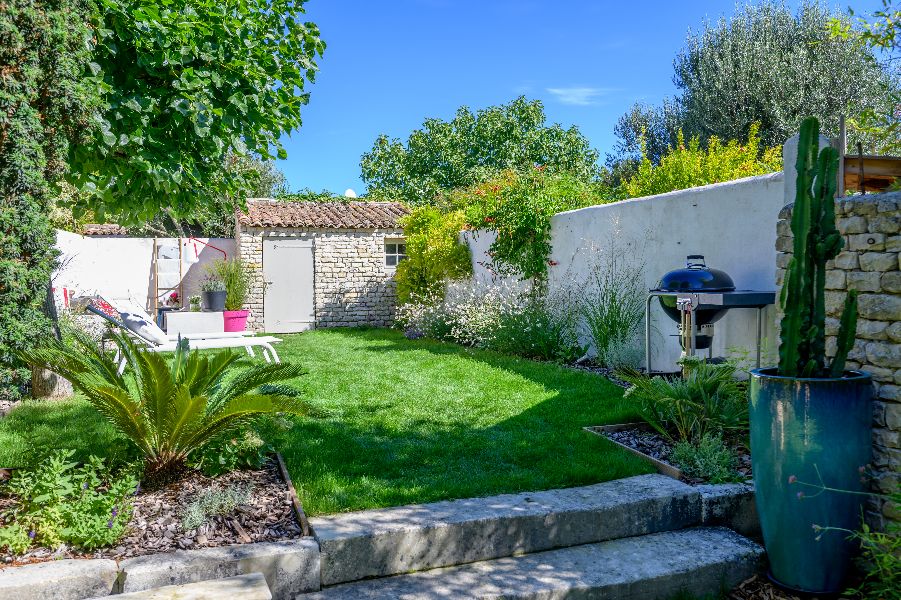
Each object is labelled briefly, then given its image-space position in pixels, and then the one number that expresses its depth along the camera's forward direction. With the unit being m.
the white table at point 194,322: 12.06
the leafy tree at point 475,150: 30.91
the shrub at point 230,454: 3.96
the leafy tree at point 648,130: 19.48
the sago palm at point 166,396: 3.62
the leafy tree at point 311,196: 18.95
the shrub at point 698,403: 4.69
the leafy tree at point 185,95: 5.51
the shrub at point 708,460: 4.05
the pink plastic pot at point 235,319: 13.84
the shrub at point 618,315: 7.59
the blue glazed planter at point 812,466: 3.14
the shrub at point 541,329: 8.66
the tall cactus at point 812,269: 3.29
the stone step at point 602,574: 3.03
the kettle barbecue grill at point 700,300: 5.17
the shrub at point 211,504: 3.28
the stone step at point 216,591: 2.62
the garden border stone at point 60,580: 2.67
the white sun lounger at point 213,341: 7.72
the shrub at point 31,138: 3.83
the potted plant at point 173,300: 15.27
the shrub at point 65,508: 3.05
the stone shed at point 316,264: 15.15
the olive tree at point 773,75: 15.77
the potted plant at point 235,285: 14.39
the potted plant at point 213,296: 14.09
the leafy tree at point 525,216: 9.80
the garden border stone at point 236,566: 2.81
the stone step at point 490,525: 3.16
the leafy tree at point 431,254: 12.72
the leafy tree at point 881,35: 5.88
